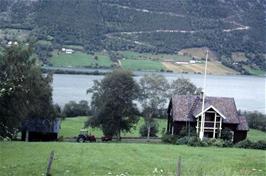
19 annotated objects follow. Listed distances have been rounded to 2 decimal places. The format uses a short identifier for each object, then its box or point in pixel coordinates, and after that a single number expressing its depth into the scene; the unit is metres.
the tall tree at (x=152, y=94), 85.50
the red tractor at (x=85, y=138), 57.63
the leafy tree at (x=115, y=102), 66.94
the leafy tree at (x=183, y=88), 95.62
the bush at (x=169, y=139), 56.18
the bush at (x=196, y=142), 48.56
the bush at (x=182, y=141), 51.34
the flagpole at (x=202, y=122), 57.38
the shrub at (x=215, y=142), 50.94
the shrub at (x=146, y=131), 77.64
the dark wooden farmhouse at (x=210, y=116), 60.19
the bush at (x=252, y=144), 49.00
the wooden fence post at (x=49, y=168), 25.11
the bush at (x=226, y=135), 59.34
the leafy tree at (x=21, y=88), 44.31
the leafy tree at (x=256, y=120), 96.94
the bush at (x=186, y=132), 57.81
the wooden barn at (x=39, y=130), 60.25
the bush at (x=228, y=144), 51.09
